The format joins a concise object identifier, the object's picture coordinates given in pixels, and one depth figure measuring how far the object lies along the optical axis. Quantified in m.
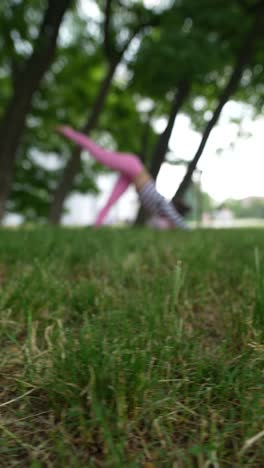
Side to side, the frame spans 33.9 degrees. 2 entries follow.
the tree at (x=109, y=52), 9.32
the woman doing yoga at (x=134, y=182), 6.39
